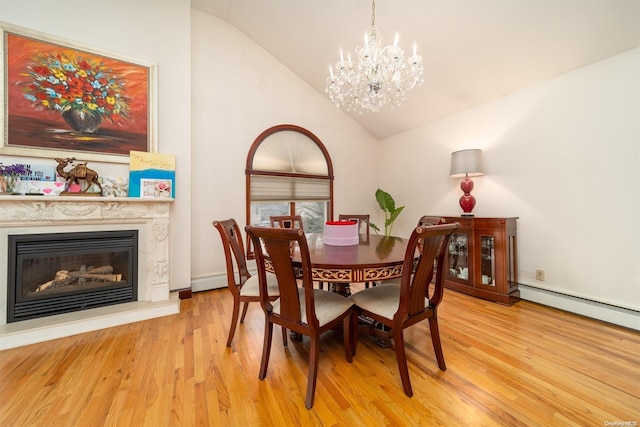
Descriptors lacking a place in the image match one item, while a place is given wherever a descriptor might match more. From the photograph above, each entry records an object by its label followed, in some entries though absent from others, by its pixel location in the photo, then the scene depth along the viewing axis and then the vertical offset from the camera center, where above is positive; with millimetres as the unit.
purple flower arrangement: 2016 +411
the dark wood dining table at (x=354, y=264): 1349 -273
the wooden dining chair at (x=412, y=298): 1284 -532
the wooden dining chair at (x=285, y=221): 2713 -54
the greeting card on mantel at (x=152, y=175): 2455 +452
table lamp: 2871 +563
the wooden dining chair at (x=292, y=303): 1234 -518
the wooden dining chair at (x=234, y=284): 1779 -533
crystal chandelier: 1963 +1247
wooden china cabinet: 2562 -513
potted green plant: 3963 +177
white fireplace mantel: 1940 -158
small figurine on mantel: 2162 +373
